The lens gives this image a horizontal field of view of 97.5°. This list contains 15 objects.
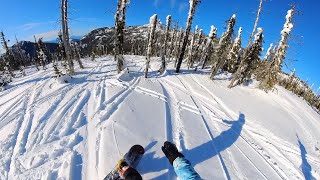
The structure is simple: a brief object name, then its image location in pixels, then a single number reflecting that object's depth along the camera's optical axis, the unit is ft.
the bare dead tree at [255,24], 41.15
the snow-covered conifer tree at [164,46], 47.98
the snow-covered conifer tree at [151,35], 40.37
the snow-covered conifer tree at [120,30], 41.34
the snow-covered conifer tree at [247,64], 39.54
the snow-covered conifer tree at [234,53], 73.81
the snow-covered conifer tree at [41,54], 81.27
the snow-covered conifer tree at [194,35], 68.45
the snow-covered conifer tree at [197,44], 75.63
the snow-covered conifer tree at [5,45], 100.42
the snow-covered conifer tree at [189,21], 46.88
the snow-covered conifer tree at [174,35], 94.96
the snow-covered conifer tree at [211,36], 70.47
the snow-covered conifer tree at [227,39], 55.06
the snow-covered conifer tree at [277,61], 35.15
